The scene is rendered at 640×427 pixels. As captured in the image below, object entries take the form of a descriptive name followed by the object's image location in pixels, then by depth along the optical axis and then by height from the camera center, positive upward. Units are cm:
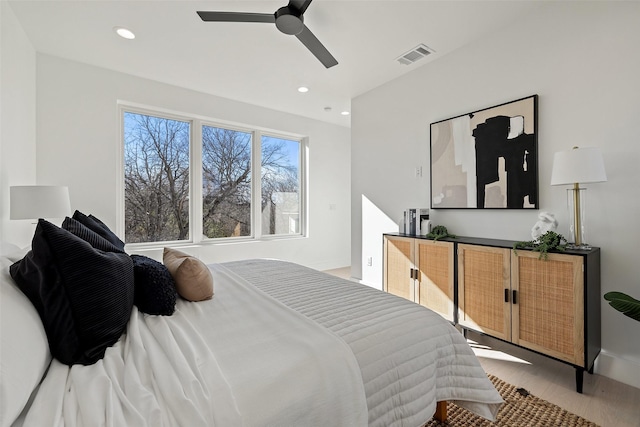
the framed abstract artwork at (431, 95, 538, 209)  238 +49
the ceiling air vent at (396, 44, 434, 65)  286 +161
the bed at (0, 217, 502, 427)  71 -46
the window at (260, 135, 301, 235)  476 +46
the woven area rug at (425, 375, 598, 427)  155 -112
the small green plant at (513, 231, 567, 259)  195 -22
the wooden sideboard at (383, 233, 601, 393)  182 -59
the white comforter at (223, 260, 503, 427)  106 -56
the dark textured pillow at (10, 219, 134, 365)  87 -25
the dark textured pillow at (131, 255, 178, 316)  120 -33
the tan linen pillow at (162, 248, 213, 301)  141 -32
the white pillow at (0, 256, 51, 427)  63 -34
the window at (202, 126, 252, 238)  417 +46
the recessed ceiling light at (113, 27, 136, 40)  254 +160
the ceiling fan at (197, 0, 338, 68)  197 +135
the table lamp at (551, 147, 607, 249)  182 +25
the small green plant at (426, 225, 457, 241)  271 -20
